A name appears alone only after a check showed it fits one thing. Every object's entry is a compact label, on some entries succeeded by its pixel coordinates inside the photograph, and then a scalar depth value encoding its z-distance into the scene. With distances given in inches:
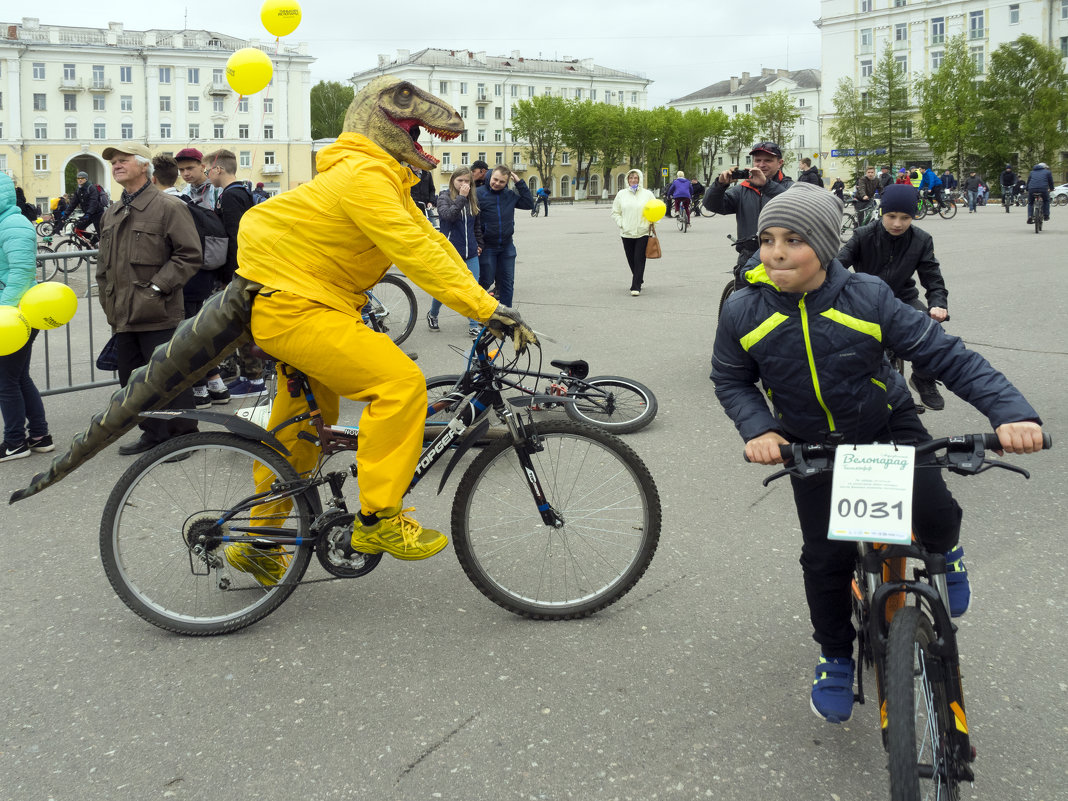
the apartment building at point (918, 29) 3565.5
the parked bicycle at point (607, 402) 253.8
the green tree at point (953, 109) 2856.8
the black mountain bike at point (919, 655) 88.6
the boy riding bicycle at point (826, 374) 112.3
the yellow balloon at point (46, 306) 244.2
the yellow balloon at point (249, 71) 414.9
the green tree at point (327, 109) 5078.7
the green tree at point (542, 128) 4522.6
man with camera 361.7
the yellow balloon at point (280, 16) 428.1
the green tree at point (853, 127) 3100.4
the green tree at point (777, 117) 4362.7
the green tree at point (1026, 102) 2751.0
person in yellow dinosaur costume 146.3
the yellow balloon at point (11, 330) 240.7
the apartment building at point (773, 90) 5472.4
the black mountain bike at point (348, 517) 153.6
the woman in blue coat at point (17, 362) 251.8
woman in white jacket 573.9
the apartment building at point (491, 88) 4849.9
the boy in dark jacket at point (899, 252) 266.1
